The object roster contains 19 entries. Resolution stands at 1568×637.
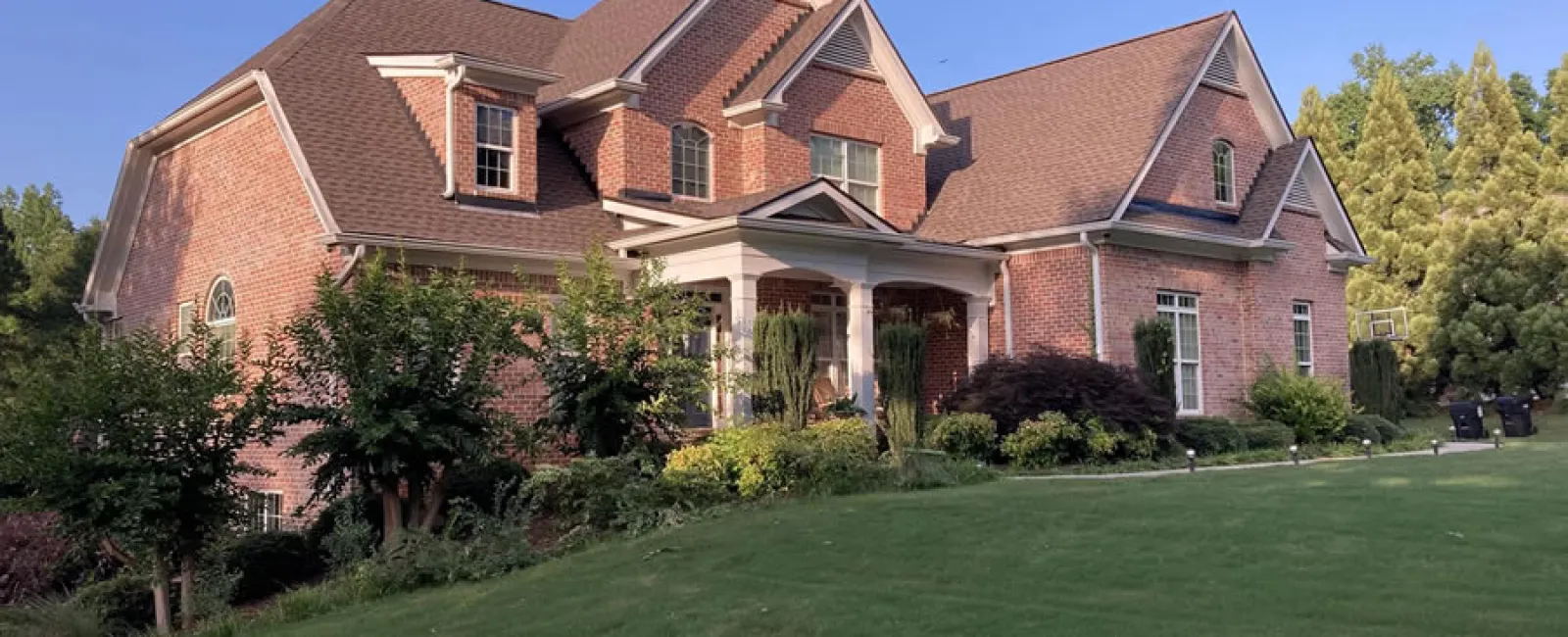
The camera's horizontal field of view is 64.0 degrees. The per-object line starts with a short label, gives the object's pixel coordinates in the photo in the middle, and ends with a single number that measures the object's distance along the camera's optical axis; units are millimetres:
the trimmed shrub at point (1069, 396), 17734
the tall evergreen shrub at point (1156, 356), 19344
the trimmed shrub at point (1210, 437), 19062
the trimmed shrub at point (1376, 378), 25297
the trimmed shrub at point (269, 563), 13094
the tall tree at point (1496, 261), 33531
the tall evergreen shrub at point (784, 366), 16266
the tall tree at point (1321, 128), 40844
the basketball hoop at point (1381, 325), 30484
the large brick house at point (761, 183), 17250
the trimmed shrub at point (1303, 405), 21172
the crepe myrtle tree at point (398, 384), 12477
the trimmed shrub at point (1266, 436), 19969
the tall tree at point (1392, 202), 37250
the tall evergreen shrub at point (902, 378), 17125
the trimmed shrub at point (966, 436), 17125
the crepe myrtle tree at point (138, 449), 11391
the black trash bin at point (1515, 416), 25219
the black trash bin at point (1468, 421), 23094
